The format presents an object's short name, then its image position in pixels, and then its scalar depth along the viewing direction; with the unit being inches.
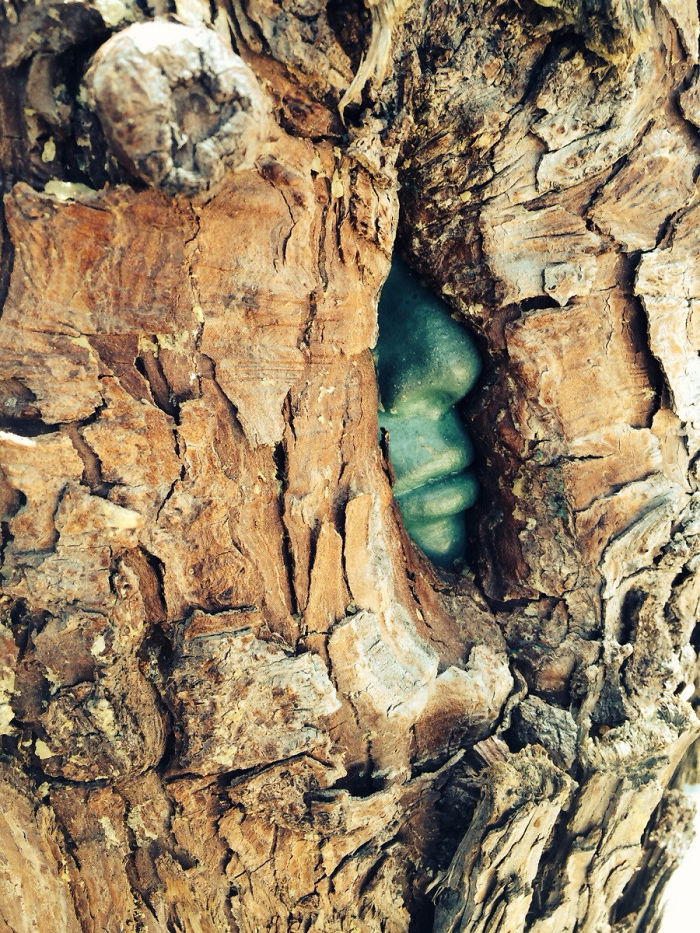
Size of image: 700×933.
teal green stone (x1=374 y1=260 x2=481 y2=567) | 8.2
